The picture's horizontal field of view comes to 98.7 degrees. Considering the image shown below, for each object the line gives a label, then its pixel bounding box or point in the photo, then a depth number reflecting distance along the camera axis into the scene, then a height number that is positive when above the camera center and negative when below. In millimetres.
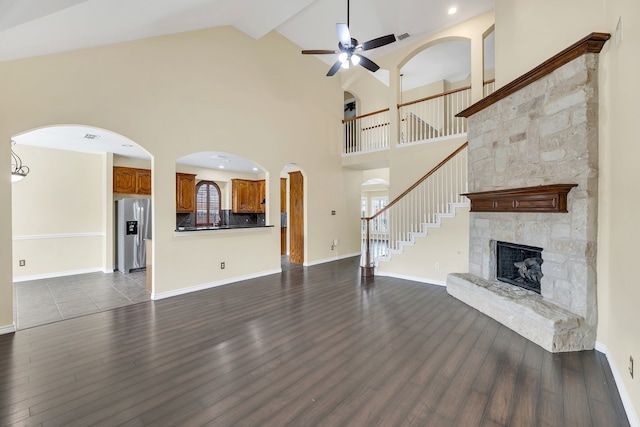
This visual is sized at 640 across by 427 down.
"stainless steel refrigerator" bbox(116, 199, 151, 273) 6230 -463
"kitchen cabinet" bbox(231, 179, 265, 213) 8867 +543
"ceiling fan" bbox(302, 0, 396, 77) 3865 +2445
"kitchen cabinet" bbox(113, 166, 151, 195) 6445 +765
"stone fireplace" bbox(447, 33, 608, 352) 2619 +137
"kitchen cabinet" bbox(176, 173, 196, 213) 7410 +542
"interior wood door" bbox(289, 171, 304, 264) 7012 -135
